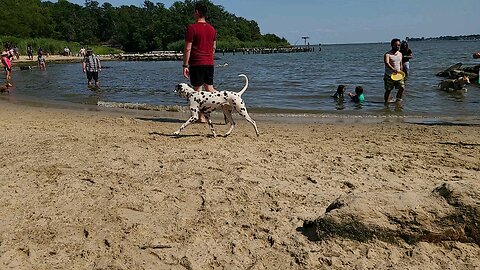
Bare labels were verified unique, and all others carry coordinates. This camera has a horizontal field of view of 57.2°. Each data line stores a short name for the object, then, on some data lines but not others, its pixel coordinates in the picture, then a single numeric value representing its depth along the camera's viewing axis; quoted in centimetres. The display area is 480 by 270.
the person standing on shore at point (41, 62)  3581
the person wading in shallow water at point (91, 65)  1739
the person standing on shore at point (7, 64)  1864
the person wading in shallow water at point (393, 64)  1147
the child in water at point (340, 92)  1359
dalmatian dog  735
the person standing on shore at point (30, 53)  5284
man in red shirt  800
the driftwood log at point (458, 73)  1997
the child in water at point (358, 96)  1305
